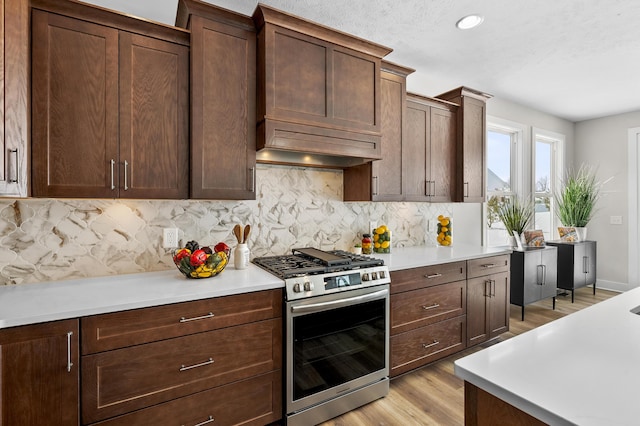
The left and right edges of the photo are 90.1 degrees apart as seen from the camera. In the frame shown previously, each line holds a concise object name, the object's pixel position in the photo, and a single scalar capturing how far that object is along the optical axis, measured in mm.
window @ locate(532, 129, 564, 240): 4816
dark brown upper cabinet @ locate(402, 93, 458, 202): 2896
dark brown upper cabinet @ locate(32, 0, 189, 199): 1585
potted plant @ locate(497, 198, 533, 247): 3775
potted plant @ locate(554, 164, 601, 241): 4539
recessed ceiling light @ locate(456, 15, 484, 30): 2344
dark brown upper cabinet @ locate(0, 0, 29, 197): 1392
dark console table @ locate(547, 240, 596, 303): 4285
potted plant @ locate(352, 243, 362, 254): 2826
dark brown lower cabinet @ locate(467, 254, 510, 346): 2789
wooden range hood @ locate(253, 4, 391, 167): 2021
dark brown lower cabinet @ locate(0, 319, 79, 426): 1255
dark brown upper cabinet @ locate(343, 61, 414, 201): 2654
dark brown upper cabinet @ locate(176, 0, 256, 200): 1907
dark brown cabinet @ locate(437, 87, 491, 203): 3172
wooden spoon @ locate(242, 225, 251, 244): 2154
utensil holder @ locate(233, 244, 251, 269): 2121
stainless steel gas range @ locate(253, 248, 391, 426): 1852
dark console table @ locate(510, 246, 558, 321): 3570
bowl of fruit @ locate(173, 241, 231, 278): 1828
